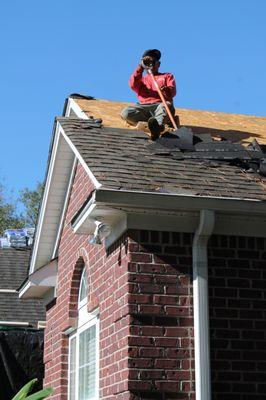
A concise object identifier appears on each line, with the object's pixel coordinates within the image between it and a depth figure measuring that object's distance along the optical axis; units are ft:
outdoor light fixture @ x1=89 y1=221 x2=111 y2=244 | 35.57
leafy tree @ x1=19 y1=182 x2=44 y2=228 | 212.20
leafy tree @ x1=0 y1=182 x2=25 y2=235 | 209.88
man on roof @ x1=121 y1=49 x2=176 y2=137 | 45.74
